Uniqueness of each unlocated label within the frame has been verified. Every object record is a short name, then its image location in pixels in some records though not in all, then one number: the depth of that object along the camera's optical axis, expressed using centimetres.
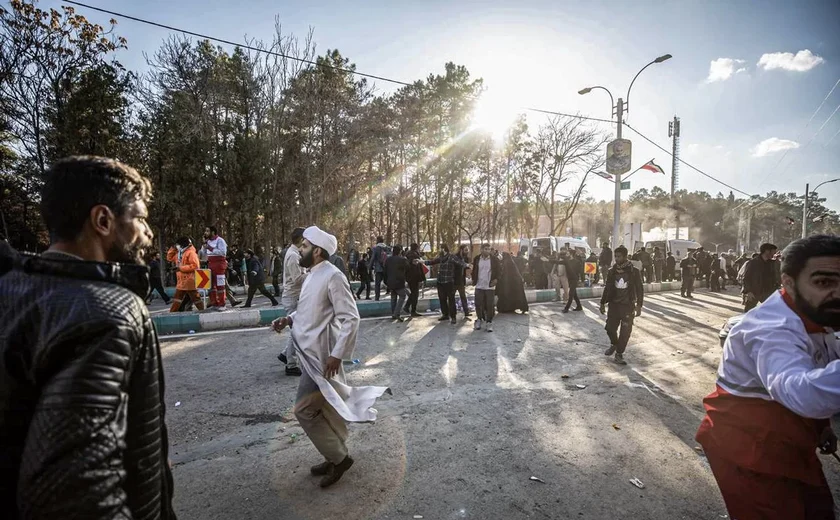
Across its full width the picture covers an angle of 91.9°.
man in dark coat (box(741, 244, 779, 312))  858
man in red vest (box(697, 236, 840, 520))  158
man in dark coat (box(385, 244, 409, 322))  967
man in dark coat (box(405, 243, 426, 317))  997
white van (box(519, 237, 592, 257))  2072
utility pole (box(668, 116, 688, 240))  5419
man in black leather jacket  90
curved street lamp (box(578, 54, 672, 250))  1741
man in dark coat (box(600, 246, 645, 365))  630
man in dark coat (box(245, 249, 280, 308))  1075
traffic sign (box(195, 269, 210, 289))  960
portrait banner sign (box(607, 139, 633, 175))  1652
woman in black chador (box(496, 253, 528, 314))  1078
